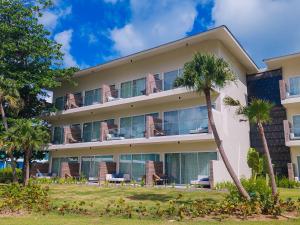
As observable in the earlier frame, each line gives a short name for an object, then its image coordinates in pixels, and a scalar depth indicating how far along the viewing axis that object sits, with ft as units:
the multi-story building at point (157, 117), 56.81
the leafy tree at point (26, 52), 65.46
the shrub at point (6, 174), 74.63
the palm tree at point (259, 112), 33.40
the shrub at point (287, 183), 52.92
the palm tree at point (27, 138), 55.04
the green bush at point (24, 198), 30.94
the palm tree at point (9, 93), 58.31
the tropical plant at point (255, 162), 50.81
